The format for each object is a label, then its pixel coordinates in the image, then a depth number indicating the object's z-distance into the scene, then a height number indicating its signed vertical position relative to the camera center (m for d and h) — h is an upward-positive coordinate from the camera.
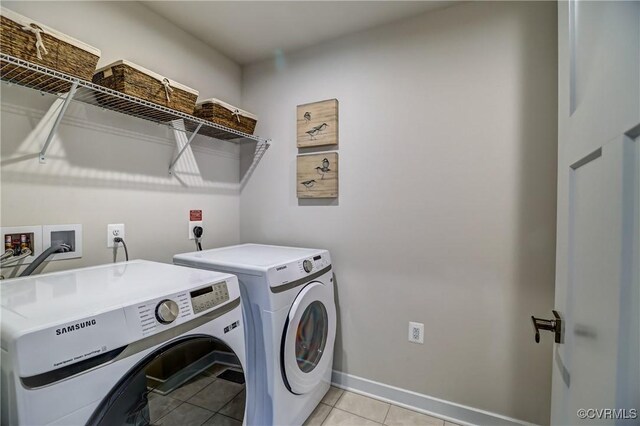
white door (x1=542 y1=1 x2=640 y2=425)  0.47 -0.02
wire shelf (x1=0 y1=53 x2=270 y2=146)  1.02 +0.51
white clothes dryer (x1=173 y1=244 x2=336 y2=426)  1.29 -0.57
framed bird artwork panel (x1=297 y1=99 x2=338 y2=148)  1.92 +0.58
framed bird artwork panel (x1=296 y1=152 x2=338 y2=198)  1.93 +0.23
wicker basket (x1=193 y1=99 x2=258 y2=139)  1.72 +0.59
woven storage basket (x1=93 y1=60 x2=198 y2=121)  1.25 +0.58
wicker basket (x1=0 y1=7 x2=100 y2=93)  0.95 +0.58
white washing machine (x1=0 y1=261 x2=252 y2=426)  0.58 -0.34
